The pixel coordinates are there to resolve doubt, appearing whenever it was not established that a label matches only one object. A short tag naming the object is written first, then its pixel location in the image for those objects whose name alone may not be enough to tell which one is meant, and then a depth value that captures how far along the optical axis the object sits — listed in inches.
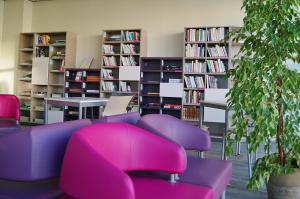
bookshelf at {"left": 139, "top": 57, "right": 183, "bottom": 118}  238.8
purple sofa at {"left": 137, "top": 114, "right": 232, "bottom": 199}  67.1
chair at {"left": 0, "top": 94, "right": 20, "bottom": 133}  143.2
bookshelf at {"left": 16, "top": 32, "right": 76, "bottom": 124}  274.8
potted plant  77.5
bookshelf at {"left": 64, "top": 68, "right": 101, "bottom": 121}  265.4
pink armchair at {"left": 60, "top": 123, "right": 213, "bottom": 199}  49.1
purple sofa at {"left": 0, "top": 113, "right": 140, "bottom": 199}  55.8
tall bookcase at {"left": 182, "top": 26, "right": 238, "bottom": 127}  226.1
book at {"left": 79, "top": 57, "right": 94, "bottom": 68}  272.2
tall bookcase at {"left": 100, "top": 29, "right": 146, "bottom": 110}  247.6
